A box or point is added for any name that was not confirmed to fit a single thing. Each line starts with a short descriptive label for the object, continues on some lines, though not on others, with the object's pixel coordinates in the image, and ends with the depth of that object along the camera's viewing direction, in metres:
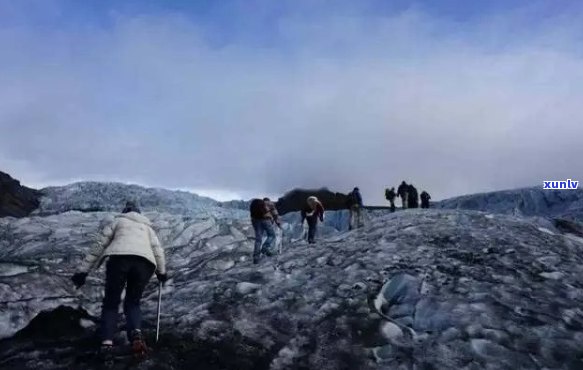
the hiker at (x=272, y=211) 12.85
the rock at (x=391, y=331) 7.35
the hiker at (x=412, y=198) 25.27
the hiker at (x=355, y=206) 18.23
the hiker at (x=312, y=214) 15.03
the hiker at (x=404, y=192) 25.11
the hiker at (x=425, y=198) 27.88
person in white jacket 6.15
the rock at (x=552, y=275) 9.34
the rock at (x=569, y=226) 17.94
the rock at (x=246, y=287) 9.39
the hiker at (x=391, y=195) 26.31
